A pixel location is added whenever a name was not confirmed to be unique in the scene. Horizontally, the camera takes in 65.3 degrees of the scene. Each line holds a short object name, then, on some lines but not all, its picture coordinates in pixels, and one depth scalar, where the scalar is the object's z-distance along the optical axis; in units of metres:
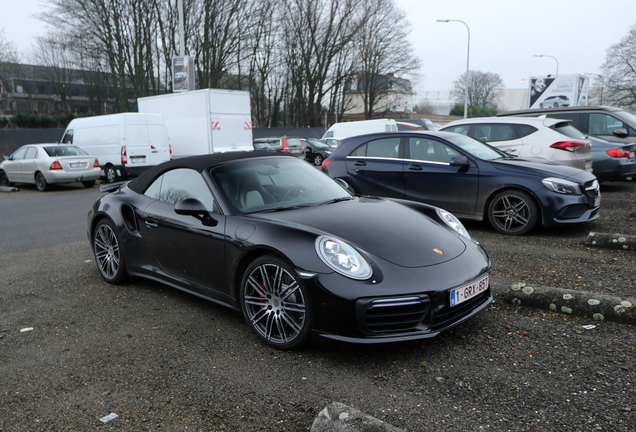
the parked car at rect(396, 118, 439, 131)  31.51
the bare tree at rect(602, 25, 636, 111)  42.16
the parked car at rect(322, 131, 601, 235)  6.54
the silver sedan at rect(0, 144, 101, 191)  15.44
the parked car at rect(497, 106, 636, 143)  11.27
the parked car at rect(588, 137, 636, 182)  10.74
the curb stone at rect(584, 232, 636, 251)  5.72
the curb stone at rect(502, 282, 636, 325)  3.67
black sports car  3.14
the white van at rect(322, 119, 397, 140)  27.70
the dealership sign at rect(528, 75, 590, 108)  23.94
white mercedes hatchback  9.03
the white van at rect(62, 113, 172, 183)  16.48
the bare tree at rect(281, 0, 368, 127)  42.78
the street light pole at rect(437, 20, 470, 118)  41.20
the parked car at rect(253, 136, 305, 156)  26.87
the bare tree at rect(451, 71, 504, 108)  72.94
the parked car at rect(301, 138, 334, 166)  26.42
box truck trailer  17.30
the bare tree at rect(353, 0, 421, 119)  45.69
